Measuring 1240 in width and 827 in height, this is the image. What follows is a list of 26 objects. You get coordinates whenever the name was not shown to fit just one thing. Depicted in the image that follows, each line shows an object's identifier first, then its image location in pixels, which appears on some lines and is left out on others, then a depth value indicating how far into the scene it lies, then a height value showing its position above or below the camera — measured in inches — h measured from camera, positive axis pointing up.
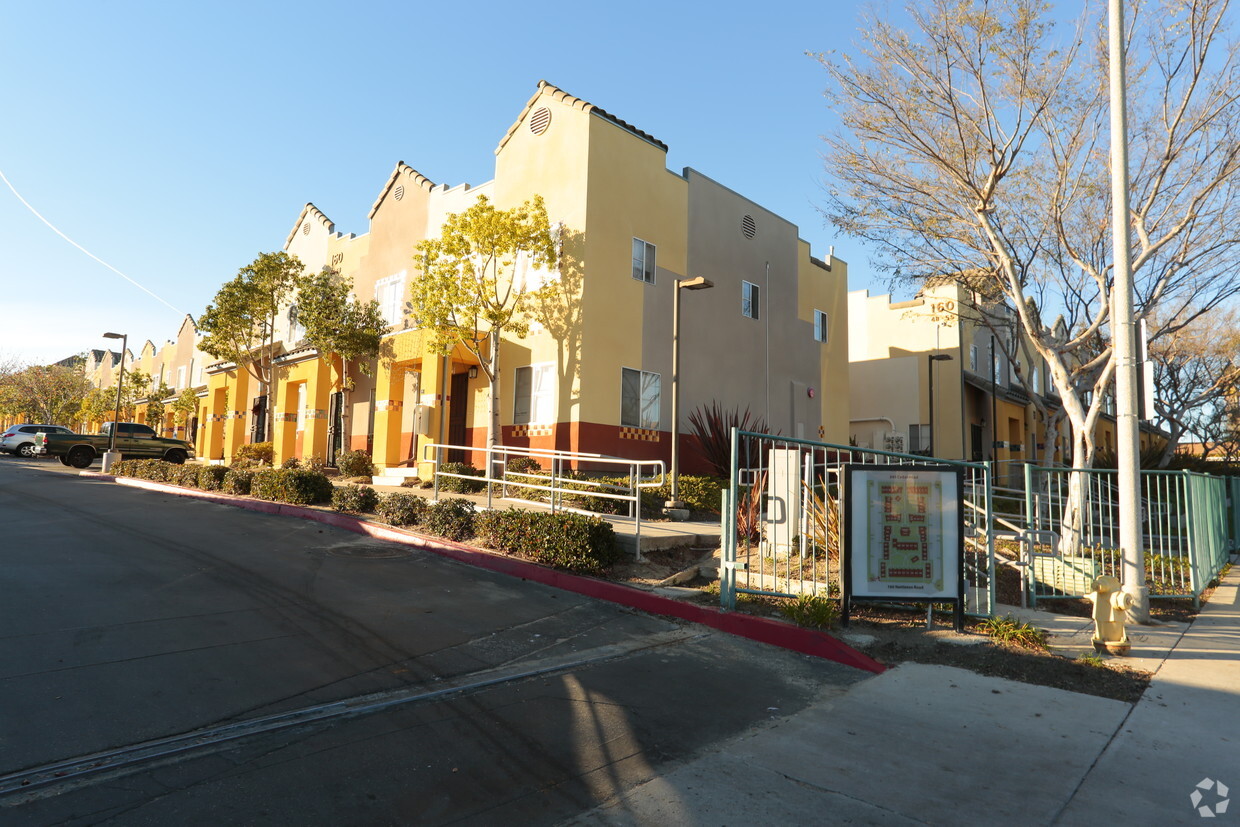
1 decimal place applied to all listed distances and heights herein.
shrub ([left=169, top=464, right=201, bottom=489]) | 735.2 -20.6
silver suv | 1432.1 +19.3
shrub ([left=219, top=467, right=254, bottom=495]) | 665.0 -21.8
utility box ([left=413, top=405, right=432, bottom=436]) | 753.6 +37.9
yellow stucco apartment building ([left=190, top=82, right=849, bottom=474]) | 726.5 +156.9
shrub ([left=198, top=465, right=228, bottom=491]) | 698.8 -20.8
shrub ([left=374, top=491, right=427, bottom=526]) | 487.5 -33.0
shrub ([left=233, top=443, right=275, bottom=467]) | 1023.6 +3.7
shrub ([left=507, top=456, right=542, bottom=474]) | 668.7 -4.1
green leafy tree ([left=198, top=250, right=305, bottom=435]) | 1027.3 +199.9
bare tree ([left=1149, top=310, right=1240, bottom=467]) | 1079.6 +173.9
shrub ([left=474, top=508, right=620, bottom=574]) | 372.8 -39.6
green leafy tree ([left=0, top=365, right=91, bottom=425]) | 2181.0 +170.7
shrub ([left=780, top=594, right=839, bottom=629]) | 290.4 -56.5
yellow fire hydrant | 270.4 -51.2
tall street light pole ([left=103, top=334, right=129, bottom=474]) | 1094.4 +13.5
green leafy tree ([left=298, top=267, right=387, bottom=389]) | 887.7 +160.6
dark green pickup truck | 1172.5 +12.3
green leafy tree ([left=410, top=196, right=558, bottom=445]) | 708.0 +171.4
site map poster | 285.7 -24.5
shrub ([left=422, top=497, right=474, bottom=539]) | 447.2 -35.4
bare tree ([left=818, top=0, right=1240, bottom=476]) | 501.4 +216.4
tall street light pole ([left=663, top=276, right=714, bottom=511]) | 550.1 +79.7
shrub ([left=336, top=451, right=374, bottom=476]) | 808.9 -7.2
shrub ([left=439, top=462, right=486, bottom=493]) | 662.5 -20.1
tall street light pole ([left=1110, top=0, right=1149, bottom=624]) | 321.4 +49.1
